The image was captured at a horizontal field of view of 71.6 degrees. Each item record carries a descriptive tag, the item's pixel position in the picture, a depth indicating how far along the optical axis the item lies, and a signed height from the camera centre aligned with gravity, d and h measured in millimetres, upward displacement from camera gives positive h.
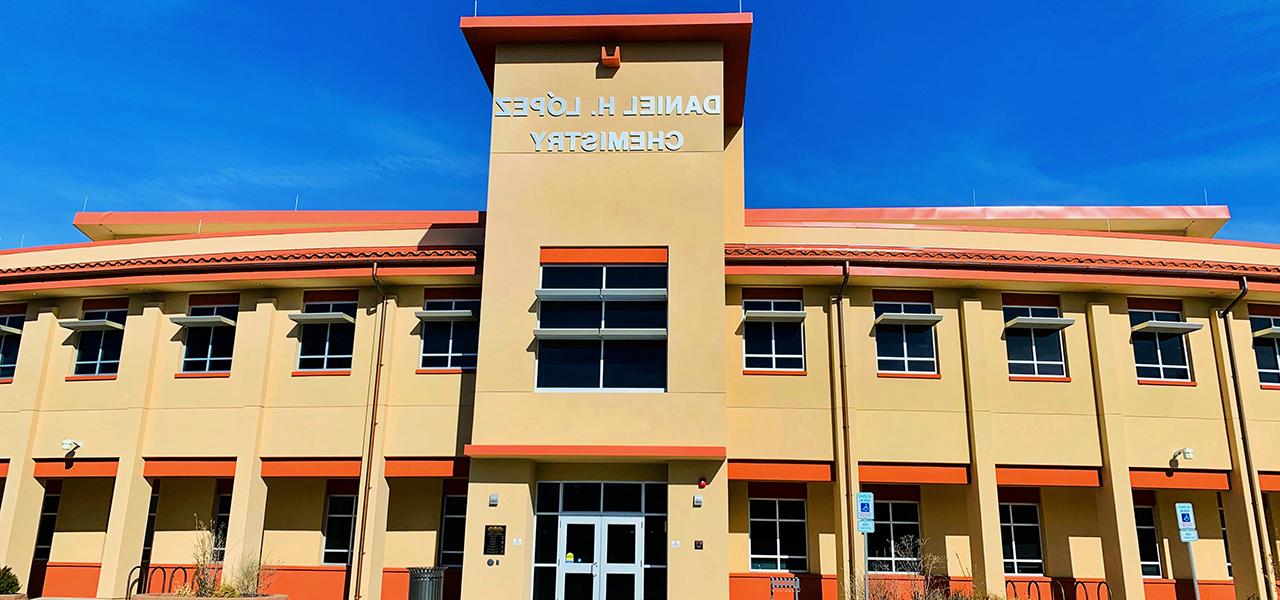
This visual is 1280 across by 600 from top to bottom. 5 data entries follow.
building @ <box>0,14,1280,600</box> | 17531 +3191
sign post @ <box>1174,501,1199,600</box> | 15125 +520
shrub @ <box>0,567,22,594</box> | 17703 -851
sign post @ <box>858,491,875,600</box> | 15211 +605
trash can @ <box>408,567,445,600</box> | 17297 -743
